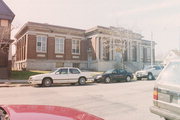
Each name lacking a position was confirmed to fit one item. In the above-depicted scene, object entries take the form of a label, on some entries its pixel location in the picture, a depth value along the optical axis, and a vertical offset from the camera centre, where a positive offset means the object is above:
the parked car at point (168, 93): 4.49 -0.81
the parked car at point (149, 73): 22.69 -1.35
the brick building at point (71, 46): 32.88 +3.13
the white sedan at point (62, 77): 15.52 -1.37
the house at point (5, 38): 21.88 +2.92
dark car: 19.47 -1.54
